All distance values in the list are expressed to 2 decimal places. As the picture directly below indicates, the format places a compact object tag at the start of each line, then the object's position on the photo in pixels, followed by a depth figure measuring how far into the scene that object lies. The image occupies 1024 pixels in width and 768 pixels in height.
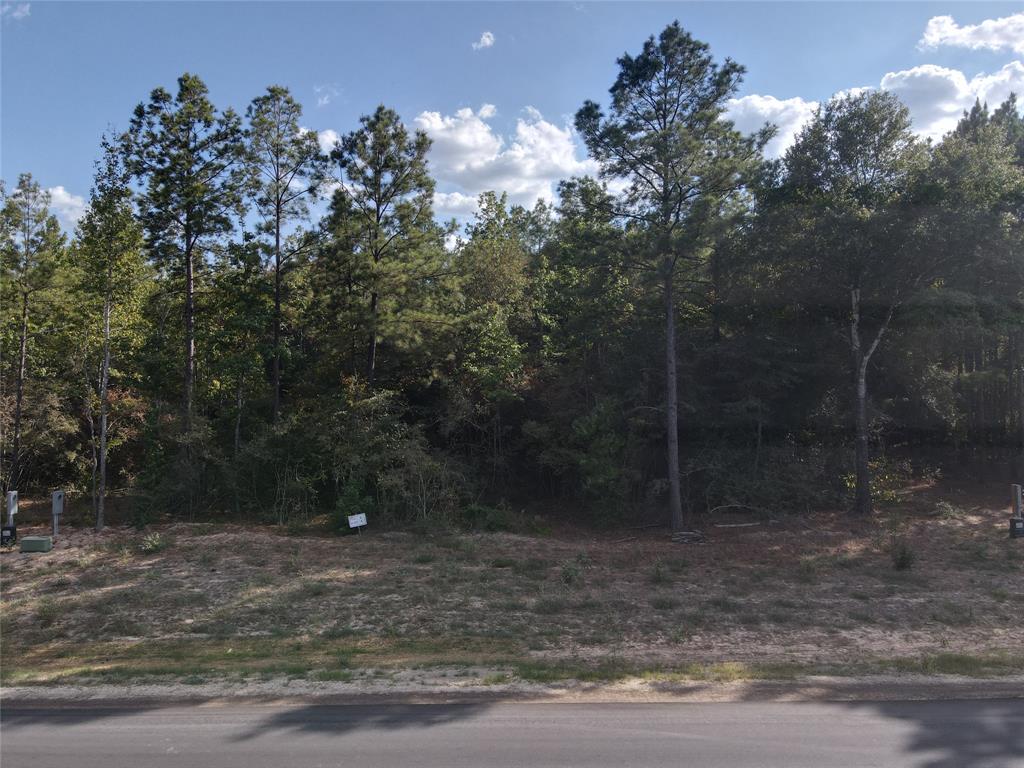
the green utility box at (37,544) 16.55
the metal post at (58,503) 17.81
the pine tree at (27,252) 18.75
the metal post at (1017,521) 18.52
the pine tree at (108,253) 18.47
